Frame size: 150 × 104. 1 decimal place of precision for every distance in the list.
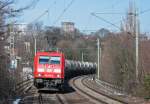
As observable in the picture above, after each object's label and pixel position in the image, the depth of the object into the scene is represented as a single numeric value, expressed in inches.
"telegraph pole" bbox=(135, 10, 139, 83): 1559.7
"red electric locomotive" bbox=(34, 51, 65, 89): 1652.3
